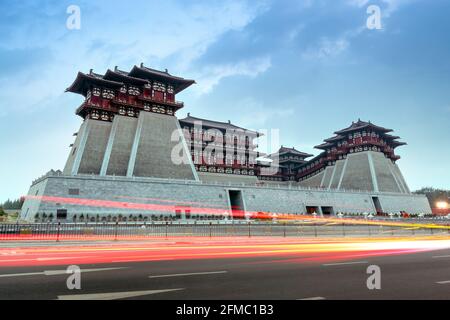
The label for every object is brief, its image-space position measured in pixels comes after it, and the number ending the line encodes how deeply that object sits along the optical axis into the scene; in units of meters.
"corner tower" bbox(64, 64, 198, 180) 46.81
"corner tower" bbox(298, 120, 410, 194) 68.62
